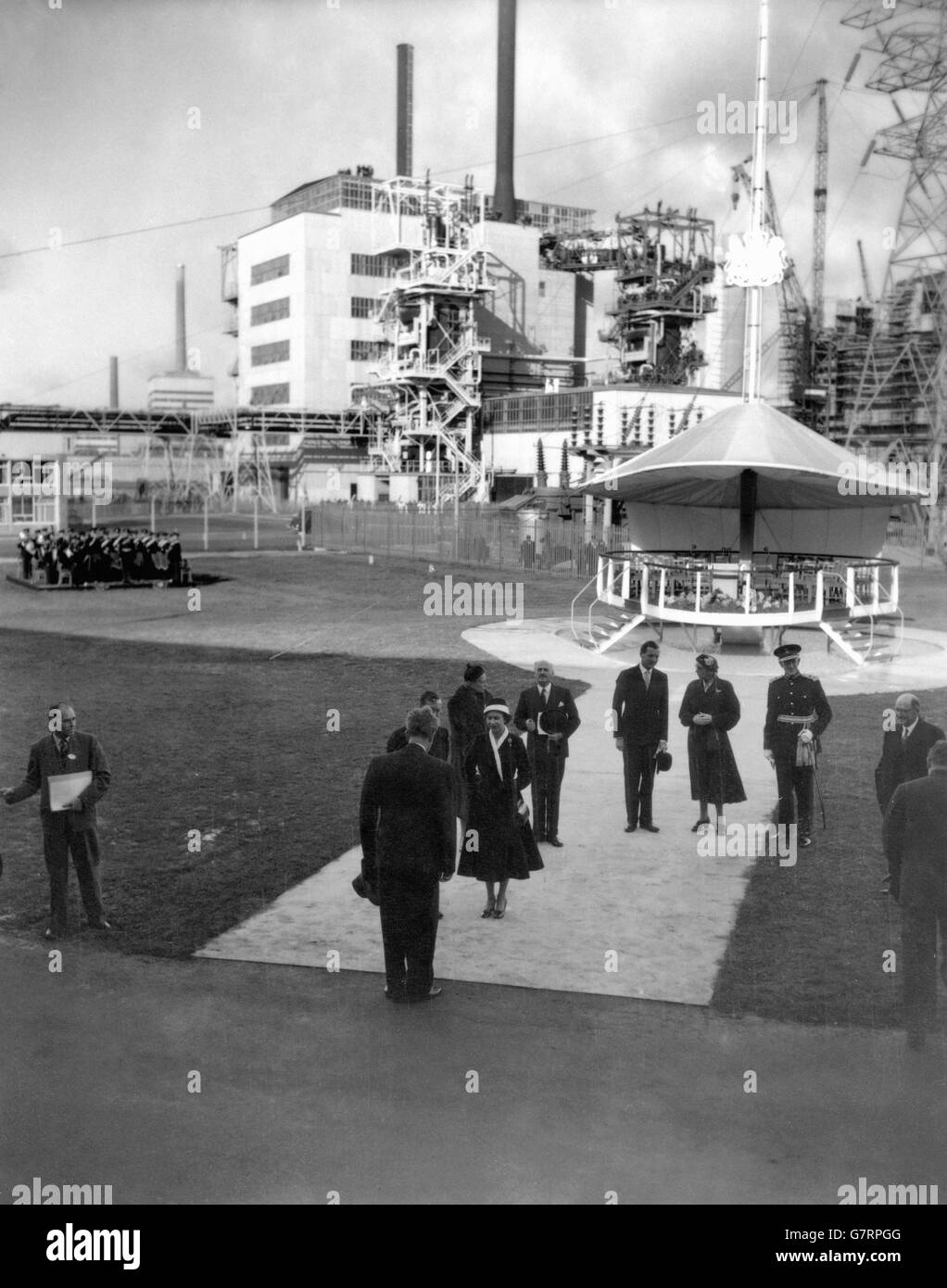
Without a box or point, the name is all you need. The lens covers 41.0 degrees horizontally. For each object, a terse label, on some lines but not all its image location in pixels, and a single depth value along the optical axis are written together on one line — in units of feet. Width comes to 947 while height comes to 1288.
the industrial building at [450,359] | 243.60
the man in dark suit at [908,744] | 30.83
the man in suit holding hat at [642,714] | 37.22
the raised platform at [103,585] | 118.01
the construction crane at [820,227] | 355.85
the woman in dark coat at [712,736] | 36.83
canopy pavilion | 73.41
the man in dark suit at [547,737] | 36.29
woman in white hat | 29.91
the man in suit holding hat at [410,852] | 25.02
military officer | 35.76
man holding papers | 29.07
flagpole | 75.41
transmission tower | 165.89
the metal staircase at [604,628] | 77.14
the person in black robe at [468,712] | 33.55
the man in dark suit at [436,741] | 28.12
